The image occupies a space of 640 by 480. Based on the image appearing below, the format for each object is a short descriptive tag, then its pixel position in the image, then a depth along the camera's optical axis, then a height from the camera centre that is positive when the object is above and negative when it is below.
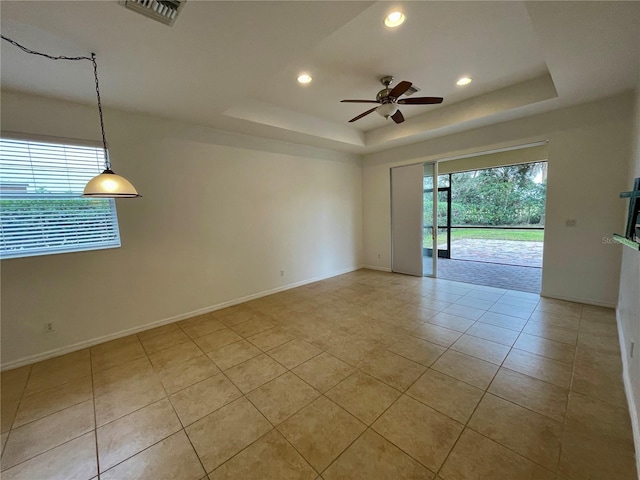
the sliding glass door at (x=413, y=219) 5.34 -0.18
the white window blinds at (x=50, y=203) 2.62 +0.22
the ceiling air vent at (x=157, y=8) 1.64 +1.40
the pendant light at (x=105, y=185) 2.09 +0.30
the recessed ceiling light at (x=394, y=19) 2.13 +1.64
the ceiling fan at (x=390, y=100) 2.88 +1.31
